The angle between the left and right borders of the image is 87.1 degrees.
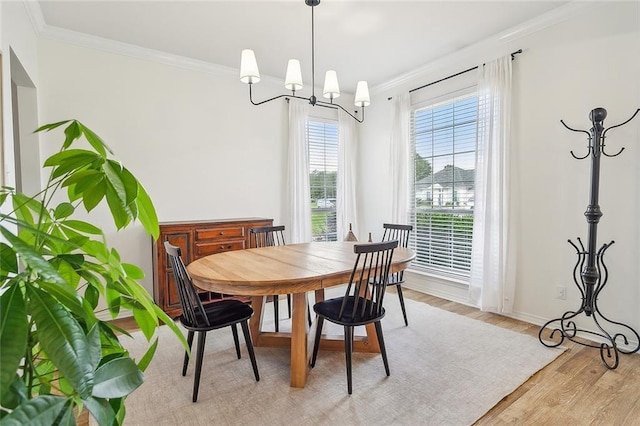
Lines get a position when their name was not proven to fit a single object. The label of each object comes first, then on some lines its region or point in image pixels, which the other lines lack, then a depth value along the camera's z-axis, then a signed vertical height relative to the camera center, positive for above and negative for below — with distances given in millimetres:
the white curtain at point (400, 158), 4269 +494
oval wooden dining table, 1909 -467
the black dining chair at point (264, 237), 3262 -415
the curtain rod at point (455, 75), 3164 +1343
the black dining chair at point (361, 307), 2027 -732
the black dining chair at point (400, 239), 3041 -454
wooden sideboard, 3262 -474
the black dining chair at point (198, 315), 1931 -745
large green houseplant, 476 -179
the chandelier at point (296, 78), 2326 +876
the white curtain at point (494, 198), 3211 -12
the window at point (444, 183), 3691 +158
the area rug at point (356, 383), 1833 -1180
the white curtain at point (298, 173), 4383 +316
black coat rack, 2463 -560
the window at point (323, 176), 4699 +303
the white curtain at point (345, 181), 4855 +235
